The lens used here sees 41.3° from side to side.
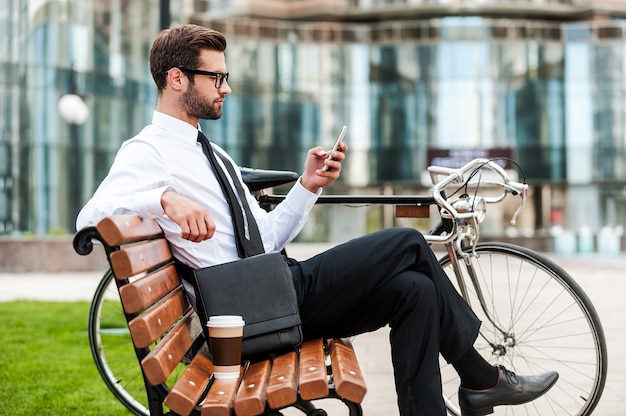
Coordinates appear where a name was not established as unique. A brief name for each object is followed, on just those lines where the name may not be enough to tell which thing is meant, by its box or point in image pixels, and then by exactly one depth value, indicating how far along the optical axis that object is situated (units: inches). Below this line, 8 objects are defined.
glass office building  1384.1
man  104.7
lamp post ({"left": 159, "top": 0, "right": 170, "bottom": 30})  344.2
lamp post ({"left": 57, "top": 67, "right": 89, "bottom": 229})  1048.8
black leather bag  105.0
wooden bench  90.0
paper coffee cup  94.7
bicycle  137.4
